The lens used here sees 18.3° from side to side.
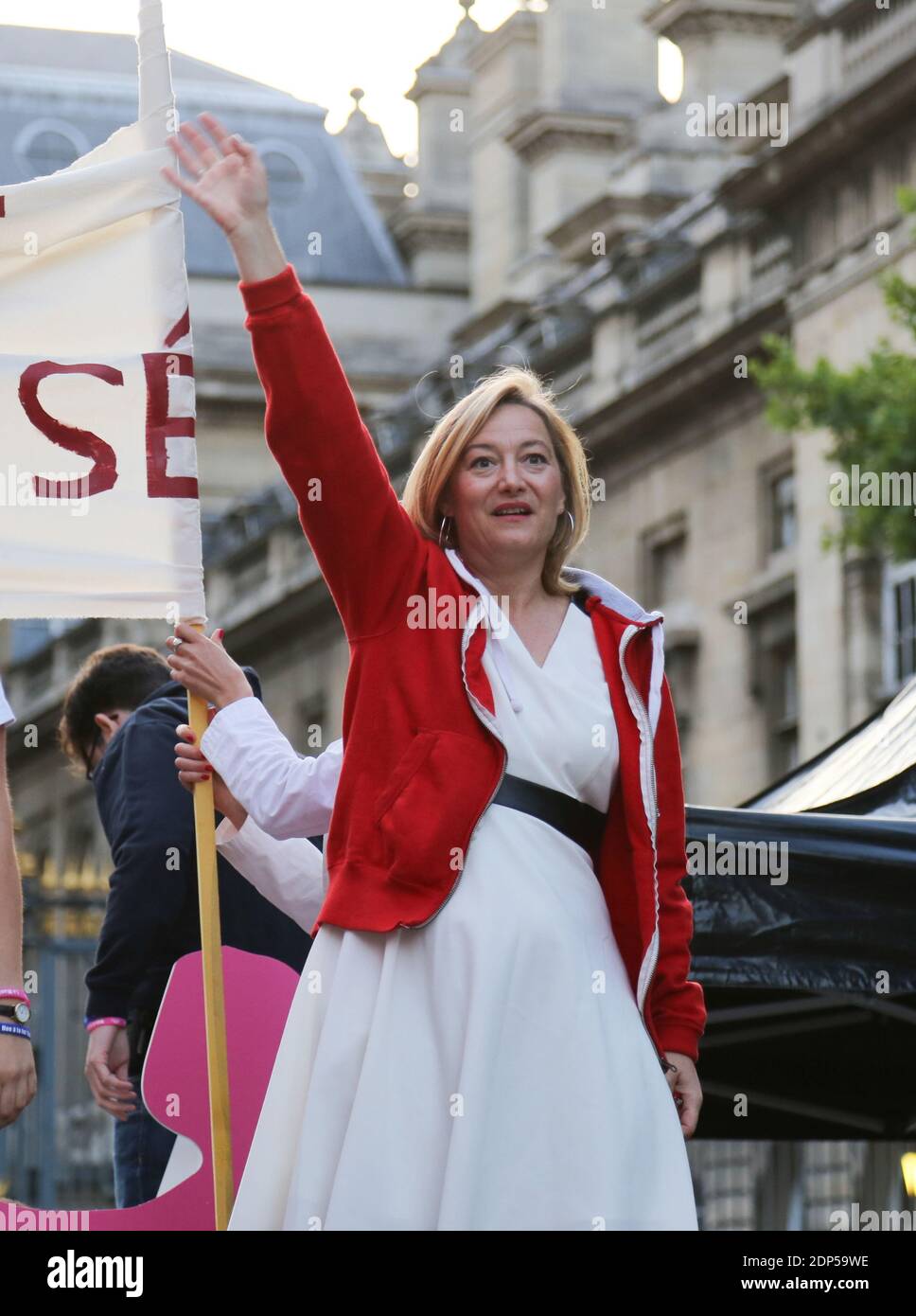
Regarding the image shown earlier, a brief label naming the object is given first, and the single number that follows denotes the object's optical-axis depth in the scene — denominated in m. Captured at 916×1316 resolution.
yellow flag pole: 5.16
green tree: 17.45
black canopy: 6.23
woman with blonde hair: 4.52
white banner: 5.73
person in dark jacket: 6.22
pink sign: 5.58
